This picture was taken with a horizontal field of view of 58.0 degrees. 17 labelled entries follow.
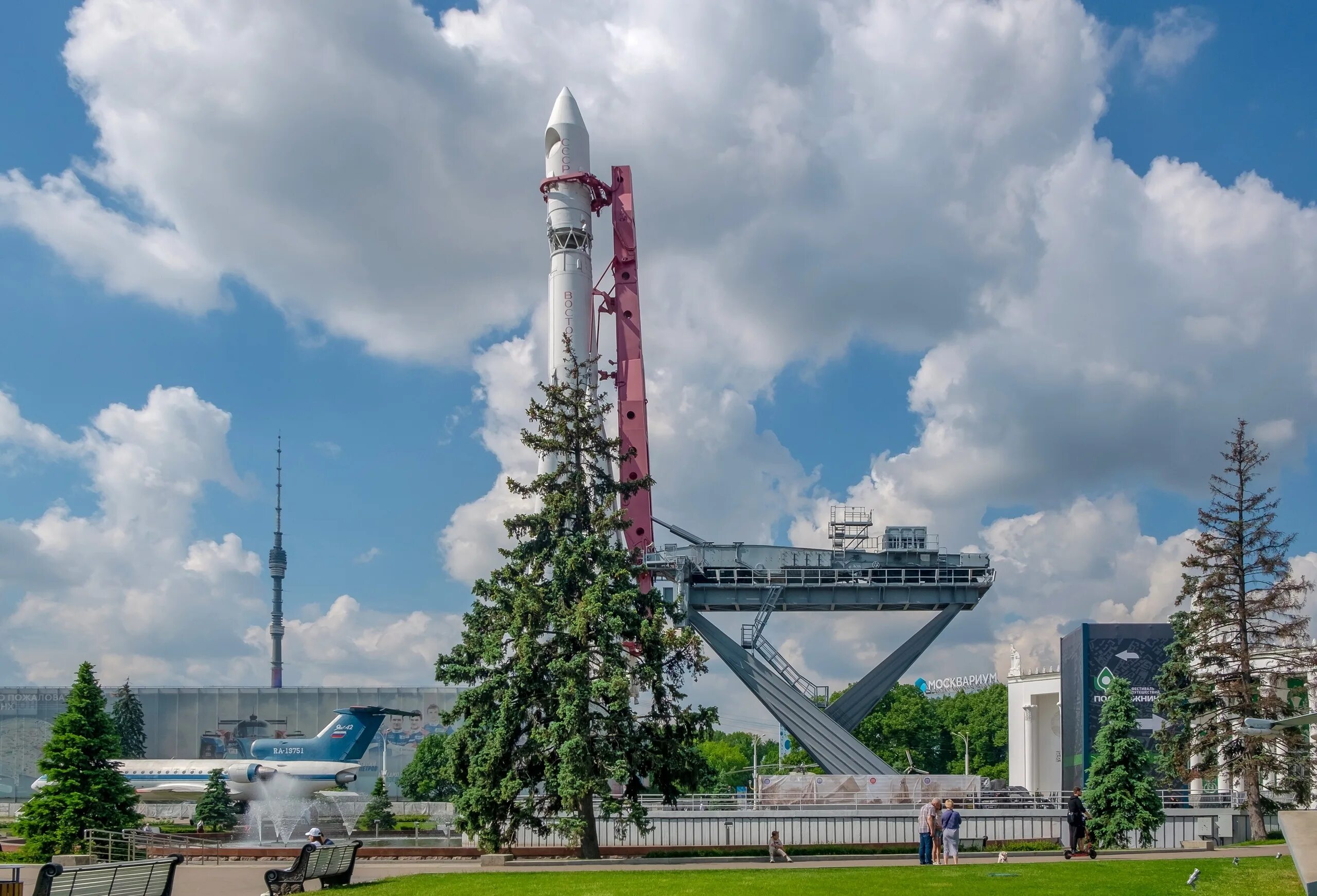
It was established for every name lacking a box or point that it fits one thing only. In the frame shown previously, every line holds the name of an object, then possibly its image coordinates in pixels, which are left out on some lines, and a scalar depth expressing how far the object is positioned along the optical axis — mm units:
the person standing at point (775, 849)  27062
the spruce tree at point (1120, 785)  31688
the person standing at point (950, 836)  23141
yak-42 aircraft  64625
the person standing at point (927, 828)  22531
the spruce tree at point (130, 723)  86938
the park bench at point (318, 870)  17609
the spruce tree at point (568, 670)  26297
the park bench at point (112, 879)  12648
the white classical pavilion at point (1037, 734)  70125
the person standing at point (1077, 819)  24828
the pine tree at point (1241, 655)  35281
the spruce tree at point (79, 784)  28188
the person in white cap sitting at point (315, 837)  20594
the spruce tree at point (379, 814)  49656
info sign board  45125
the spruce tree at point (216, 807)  53000
